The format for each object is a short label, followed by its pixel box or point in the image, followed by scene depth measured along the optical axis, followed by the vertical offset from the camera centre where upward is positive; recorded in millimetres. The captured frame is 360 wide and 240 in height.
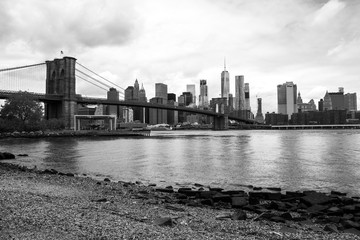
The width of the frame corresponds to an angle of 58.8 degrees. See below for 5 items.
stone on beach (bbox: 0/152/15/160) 30423 -2813
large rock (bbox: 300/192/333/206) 11541 -2790
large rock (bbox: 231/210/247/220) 9173 -2657
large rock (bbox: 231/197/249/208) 11214 -2764
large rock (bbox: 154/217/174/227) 7773 -2391
